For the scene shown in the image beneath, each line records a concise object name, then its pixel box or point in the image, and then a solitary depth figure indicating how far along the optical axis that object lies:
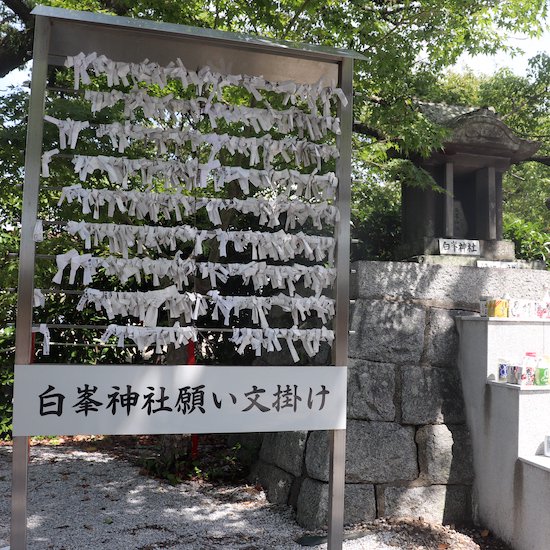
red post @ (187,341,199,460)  5.35
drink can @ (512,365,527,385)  3.90
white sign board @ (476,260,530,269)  5.18
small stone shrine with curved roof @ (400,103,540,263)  5.24
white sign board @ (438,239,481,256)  5.25
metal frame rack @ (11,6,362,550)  2.80
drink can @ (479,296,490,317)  4.39
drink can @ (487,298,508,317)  4.27
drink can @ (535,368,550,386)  3.91
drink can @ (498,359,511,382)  4.06
